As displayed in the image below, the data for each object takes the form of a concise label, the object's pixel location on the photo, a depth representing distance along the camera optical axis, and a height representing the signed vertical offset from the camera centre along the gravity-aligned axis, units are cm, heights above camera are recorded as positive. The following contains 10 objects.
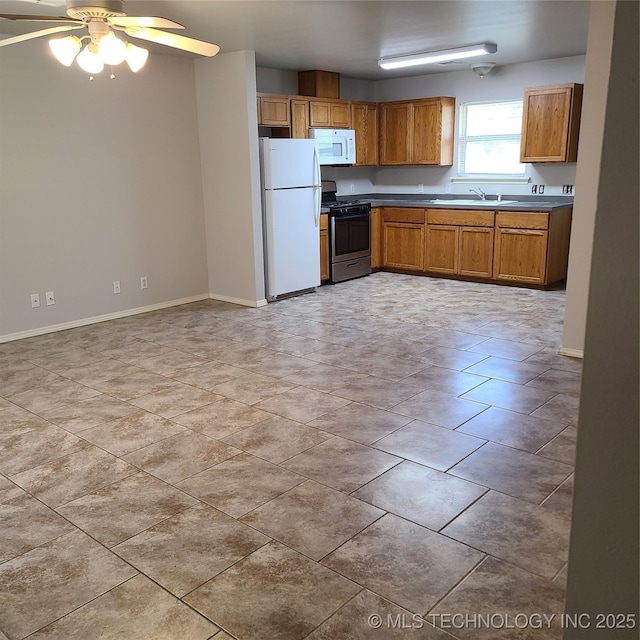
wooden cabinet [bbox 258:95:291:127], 633 +64
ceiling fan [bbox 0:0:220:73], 291 +72
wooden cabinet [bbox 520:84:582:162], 638 +49
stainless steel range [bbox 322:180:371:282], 713 -78
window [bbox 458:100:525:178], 726 +37
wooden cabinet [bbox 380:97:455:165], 751 +49
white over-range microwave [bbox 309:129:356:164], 696 +31
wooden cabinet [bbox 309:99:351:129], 696 +67
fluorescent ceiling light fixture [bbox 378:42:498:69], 553 +108
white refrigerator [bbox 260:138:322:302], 608 -42
